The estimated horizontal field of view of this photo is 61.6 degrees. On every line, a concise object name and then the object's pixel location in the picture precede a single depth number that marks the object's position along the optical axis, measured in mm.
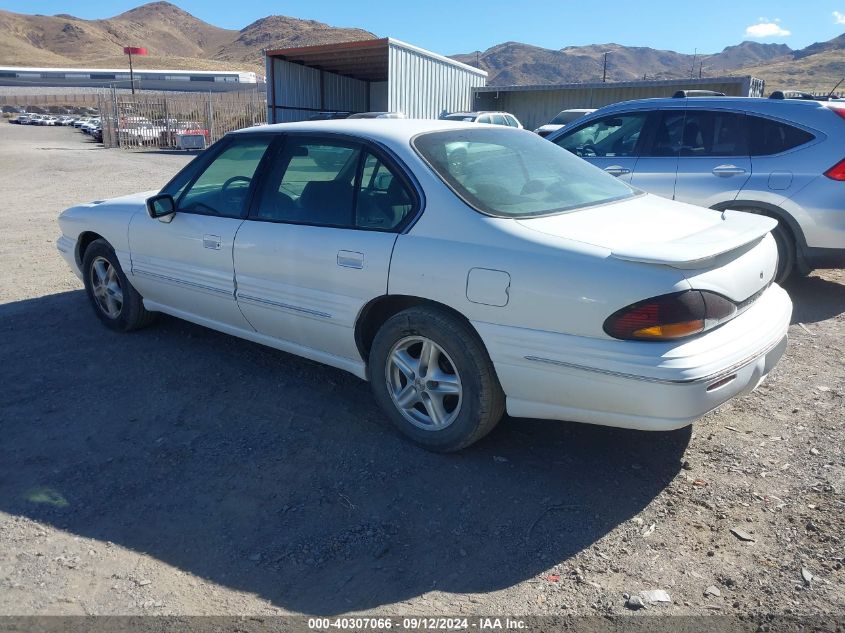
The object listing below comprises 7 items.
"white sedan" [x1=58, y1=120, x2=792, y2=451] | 2912
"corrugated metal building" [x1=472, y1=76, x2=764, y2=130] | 24406
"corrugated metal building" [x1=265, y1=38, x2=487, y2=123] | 21766
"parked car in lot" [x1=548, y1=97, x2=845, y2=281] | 5828
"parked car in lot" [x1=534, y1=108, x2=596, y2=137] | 20391
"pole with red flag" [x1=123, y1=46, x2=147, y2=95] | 57562
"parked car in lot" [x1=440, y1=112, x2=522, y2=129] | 17969
